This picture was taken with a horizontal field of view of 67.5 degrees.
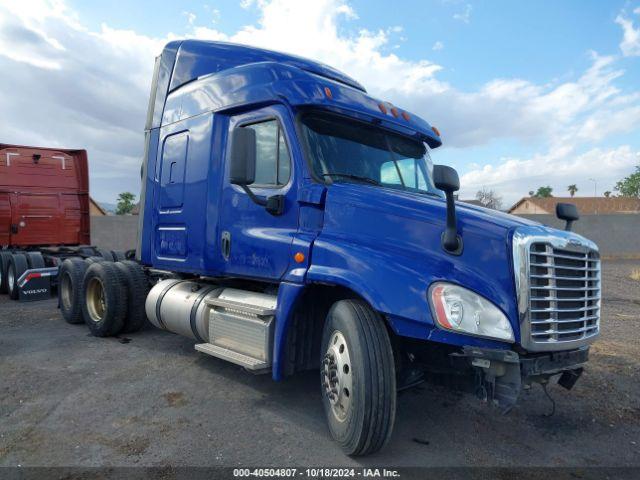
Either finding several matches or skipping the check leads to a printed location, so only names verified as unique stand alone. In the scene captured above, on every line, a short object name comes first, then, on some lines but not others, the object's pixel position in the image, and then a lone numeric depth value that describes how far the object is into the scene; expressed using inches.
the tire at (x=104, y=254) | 394.9
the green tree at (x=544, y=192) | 3201.3
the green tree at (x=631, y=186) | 2126.0
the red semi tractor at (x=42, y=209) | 406.3
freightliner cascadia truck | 116.3
